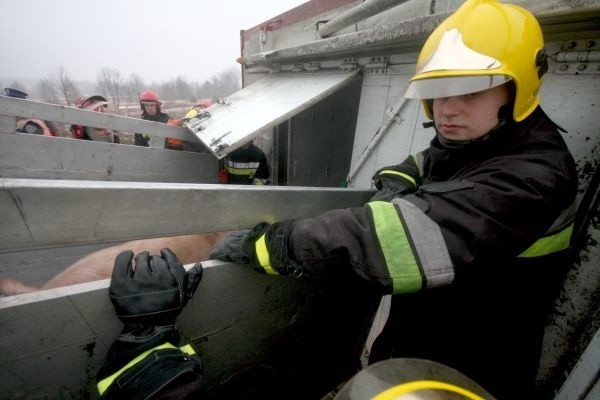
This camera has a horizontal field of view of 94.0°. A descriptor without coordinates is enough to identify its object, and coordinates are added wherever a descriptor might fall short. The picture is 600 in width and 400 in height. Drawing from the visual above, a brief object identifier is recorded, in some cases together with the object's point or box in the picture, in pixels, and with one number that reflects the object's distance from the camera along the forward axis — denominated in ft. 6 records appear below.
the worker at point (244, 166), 12.63
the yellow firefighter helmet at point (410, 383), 2.21
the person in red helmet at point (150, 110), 17.12
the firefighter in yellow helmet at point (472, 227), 2.73
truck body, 2.88
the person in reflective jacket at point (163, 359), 2.40
